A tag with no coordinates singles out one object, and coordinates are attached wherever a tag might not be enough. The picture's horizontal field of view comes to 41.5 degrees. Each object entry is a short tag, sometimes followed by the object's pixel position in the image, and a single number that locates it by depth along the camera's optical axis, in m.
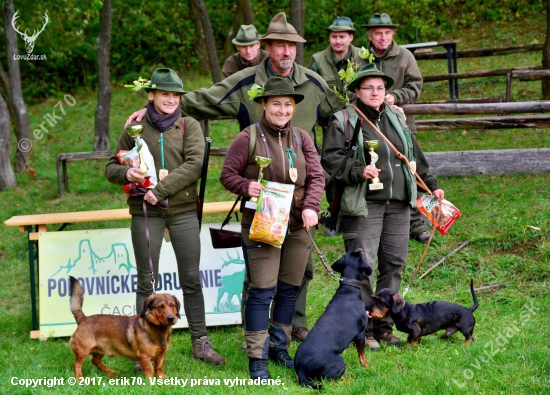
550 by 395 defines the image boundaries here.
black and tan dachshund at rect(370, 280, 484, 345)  5.41
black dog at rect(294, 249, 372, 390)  4.63
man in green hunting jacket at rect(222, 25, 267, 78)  7.60
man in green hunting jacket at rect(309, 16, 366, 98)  7.28
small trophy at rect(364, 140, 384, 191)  5.19
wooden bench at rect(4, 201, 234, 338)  6.57
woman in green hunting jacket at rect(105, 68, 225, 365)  5.22
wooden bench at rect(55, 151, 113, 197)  11.27
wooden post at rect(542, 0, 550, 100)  12.00
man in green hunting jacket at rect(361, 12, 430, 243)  7.47
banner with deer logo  6.72
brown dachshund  4.95
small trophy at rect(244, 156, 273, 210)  4.76
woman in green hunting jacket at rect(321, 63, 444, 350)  5.24
